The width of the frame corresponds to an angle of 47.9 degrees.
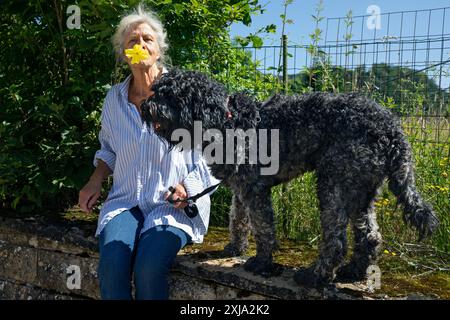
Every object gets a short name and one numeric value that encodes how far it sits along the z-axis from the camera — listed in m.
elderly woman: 3.01
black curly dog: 2.59
